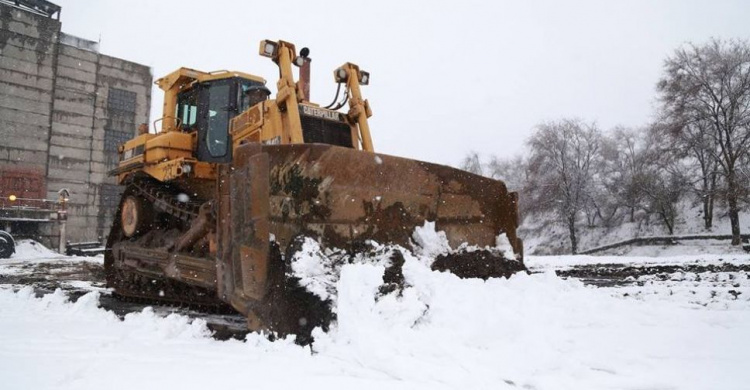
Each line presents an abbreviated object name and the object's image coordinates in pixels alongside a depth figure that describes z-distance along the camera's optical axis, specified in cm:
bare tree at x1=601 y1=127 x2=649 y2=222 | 2805
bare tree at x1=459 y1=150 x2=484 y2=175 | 5392
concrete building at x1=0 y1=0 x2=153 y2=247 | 2594
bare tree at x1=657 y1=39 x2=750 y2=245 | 2272
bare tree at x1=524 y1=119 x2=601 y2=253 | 2925
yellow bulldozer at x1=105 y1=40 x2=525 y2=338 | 385
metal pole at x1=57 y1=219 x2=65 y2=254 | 2151
